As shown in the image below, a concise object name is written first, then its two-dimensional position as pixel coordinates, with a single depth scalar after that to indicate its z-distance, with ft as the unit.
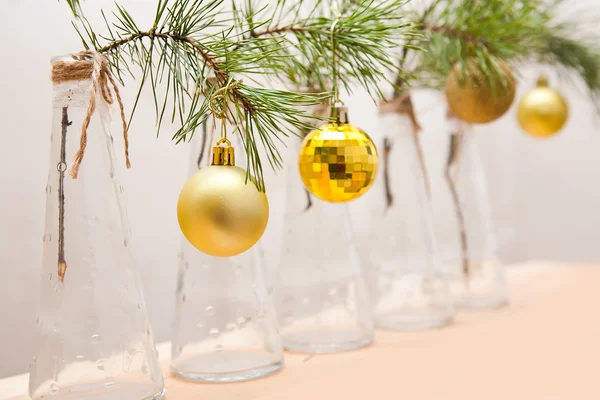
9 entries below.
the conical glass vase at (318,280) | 1.82
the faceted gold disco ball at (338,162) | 1.47
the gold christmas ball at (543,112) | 2.47
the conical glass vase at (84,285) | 1.31
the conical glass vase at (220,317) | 1.55
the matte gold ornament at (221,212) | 1.24
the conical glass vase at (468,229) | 2.38
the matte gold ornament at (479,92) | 1.96
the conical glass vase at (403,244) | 2.05
